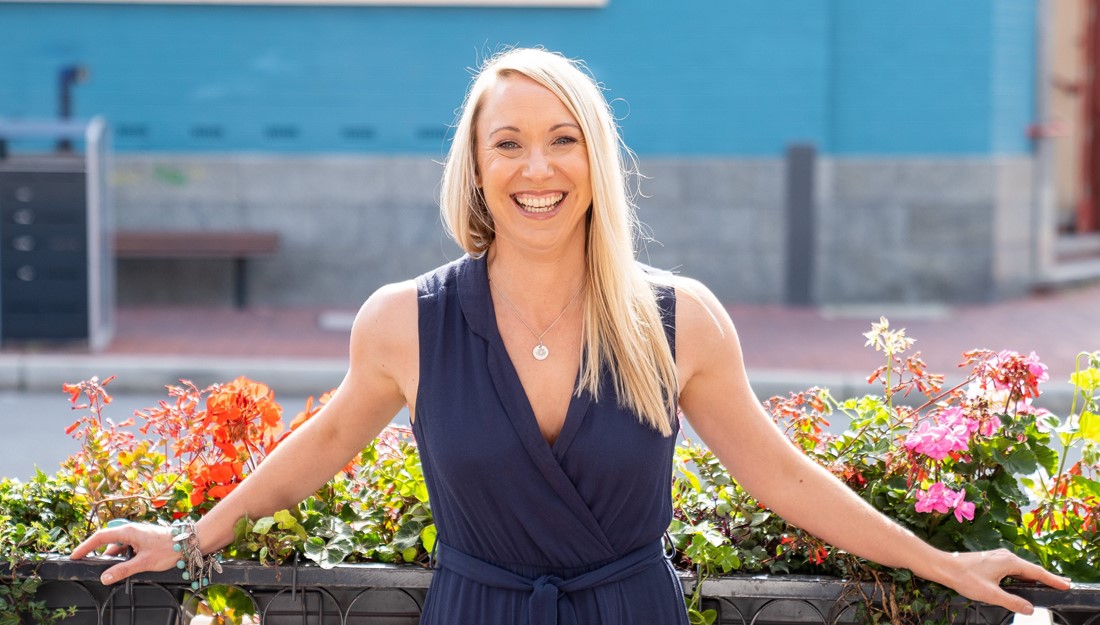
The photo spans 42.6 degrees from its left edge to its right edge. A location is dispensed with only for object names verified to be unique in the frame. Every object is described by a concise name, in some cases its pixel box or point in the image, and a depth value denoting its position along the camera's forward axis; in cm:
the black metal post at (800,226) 1178
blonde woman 238
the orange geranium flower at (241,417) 300
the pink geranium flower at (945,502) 263
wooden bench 1131
